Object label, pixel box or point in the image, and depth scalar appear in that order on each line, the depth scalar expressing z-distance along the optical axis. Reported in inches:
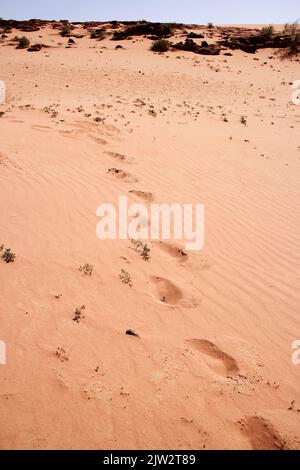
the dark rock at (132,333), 129.0
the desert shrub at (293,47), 981.2
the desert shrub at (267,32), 1137.5
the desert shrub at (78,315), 130.4
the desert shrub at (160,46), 965.2
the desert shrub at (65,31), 1079.5
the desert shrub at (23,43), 919.0
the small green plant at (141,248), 174.7
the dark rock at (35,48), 893.1
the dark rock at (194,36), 1081.3
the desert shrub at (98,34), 1059.3
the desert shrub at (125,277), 155.3
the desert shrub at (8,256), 153.8
